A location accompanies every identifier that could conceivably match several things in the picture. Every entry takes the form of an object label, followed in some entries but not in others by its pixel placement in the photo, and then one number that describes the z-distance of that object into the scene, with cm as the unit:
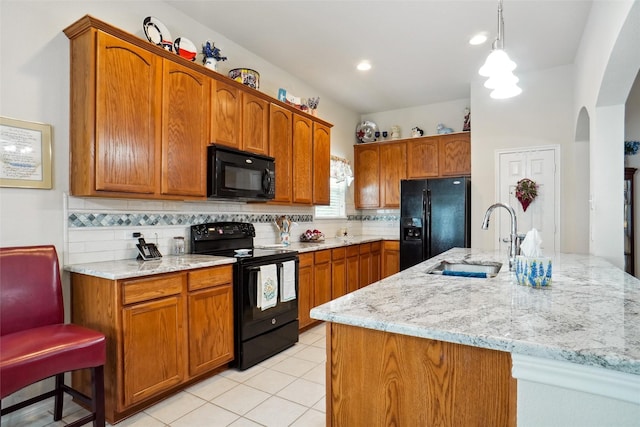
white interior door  404
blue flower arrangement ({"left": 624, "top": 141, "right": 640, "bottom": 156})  413
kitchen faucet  192
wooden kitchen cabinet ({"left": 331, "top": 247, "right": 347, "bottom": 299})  401
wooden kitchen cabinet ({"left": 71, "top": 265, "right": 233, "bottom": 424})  197
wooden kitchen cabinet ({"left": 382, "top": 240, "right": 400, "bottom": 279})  504
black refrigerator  434
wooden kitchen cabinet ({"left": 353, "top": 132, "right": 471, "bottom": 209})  481
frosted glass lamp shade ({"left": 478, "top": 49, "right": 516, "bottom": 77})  196
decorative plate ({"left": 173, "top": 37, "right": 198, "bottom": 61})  267
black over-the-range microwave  280
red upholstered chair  152
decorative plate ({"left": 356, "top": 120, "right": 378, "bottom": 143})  562
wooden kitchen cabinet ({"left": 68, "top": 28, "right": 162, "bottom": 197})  209
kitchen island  80
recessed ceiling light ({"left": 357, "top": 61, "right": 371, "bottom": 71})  390
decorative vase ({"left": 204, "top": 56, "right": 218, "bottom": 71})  290
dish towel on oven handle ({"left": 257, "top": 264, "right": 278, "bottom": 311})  278
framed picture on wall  196
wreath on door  409
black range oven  269
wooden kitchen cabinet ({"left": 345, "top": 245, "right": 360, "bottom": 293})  431
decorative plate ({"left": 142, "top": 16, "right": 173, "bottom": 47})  250
